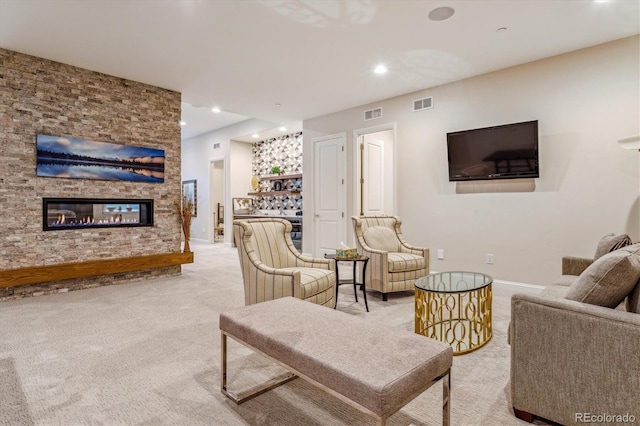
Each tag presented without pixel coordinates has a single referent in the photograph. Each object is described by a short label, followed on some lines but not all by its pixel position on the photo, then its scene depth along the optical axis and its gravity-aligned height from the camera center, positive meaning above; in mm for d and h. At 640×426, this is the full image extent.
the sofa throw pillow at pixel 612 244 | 2481 -219
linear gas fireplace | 4277 +38
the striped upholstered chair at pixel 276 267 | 2748 -457
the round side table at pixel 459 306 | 2514 -684
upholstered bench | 1240 -567
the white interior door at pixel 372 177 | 6289 +687
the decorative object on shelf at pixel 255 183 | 8812 +800
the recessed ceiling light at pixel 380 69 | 4359 +1824
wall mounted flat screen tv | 4164 +769
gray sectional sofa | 1406 -581
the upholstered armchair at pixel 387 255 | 3783 -466
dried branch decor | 5352 -41
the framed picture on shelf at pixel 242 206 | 8904 +232
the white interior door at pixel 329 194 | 6375 +382
